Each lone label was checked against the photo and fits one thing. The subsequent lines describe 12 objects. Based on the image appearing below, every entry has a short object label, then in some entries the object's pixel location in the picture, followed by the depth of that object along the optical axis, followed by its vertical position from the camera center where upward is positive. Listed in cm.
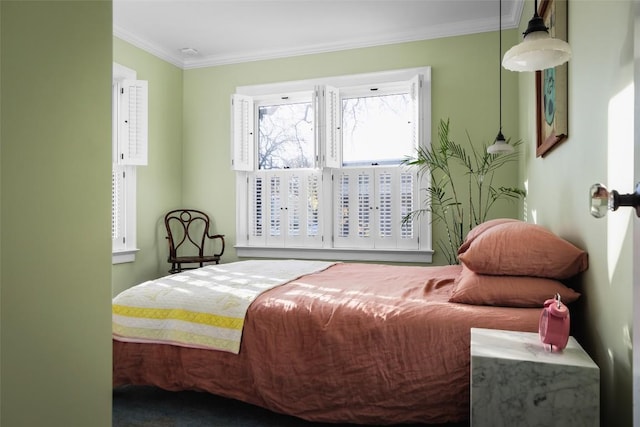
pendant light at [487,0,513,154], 318 +44
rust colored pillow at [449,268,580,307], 178 -33
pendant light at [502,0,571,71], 143 +51
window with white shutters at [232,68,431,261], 430 +43
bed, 177 -59
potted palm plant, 404 +19
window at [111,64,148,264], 413 +55
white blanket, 209 -50
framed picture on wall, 206 +59
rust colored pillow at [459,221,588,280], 177 -18
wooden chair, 480 -28
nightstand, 129 -53
